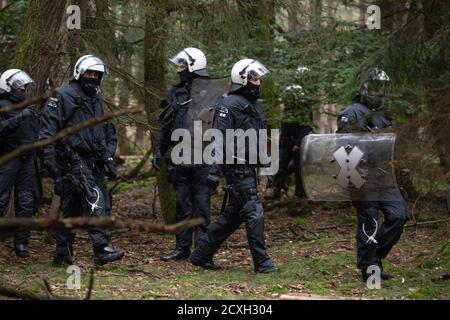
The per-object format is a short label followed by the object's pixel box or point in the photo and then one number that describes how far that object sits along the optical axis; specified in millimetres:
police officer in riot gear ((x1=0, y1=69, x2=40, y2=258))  17264
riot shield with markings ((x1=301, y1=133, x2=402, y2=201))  14506
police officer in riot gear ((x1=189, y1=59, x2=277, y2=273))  15660
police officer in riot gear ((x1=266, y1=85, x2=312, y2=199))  27183
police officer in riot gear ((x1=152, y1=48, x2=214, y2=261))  17475
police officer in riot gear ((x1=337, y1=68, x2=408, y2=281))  14914
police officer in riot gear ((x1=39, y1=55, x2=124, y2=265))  15871
